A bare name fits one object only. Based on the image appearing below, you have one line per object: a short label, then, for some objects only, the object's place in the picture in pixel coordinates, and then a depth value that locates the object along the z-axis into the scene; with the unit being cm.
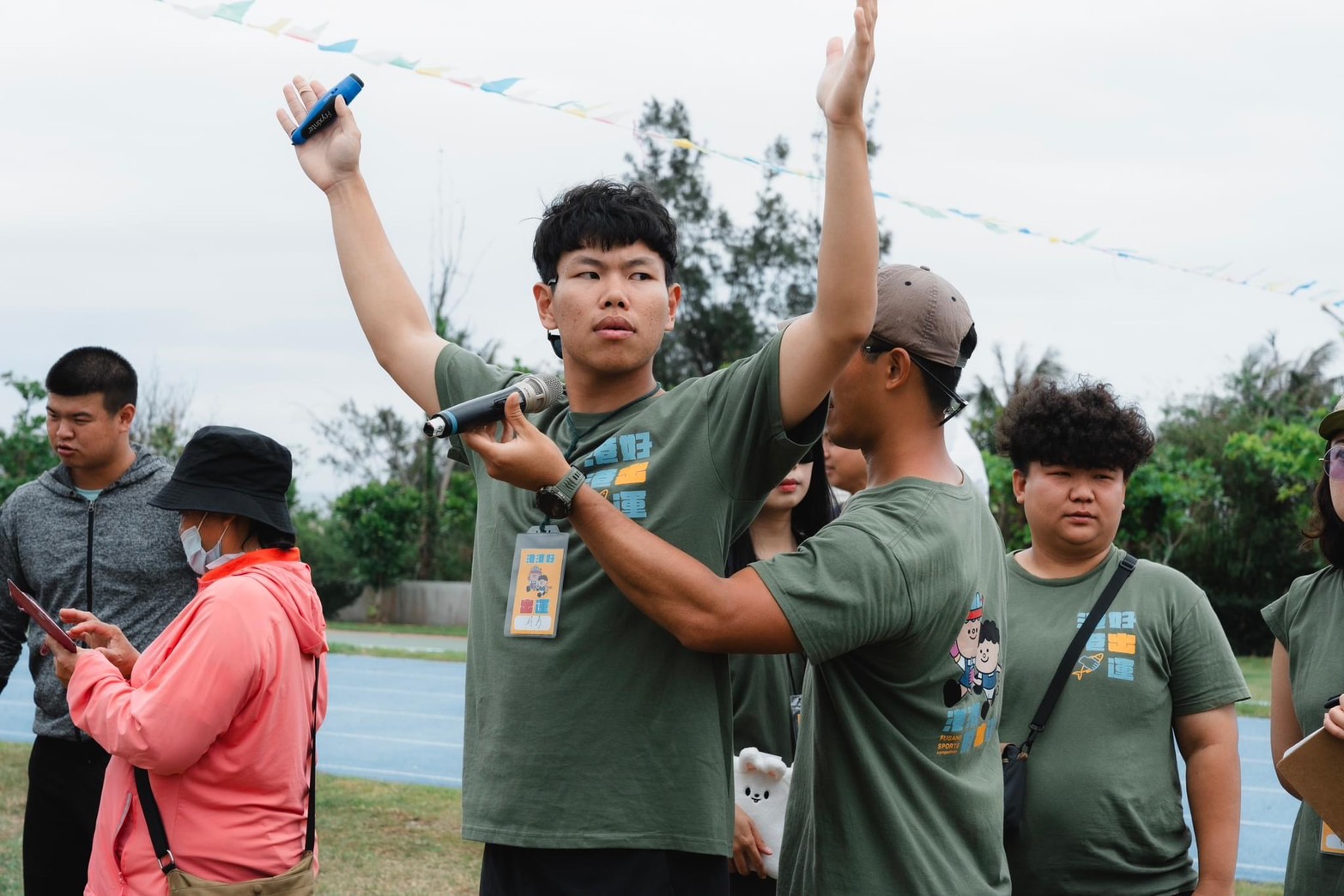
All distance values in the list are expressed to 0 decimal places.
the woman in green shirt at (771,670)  335
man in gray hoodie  448
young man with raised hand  219
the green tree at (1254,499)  2358
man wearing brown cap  219
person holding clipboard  315
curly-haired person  328
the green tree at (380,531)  2936
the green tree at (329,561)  2939
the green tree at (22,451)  2288
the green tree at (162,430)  2930
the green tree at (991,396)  2645
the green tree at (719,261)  4081
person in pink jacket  317
